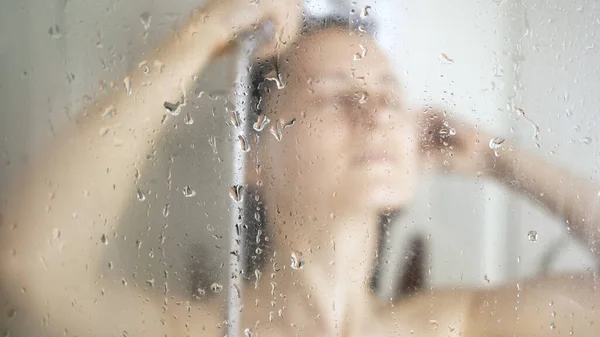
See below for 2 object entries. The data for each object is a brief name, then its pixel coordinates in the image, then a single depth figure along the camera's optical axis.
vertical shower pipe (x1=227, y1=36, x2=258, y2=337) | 0.45
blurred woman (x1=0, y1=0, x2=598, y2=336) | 0.46
